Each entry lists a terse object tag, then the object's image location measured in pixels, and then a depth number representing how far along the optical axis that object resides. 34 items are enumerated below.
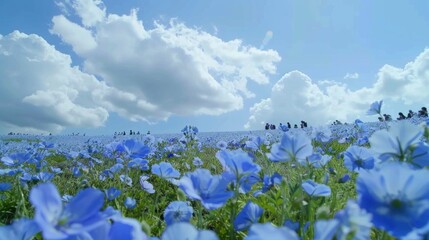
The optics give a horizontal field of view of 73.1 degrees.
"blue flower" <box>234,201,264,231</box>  0.25
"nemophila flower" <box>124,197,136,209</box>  0.35
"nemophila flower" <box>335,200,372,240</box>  0.11
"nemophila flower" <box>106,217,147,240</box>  0.13
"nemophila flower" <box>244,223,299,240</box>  0.10
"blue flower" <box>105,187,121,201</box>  0.37
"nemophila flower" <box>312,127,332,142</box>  0.41
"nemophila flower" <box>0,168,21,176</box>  0.48
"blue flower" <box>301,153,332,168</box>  0.30
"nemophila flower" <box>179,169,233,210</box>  0.19
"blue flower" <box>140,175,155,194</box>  0.45
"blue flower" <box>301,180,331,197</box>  0.23
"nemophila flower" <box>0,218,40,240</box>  0.14
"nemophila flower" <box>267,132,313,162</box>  0.22
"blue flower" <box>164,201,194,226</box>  0.24
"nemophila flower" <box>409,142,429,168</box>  0.19
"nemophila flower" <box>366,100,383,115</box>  0.41
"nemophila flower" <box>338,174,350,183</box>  0.31
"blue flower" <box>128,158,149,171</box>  0.37
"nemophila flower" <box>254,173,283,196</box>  0.29
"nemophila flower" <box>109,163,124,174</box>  0.48
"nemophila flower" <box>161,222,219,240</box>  0.13
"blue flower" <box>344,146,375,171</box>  0.24
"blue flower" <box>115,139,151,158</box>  0.35
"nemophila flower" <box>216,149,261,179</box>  0.20
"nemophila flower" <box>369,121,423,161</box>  0.17
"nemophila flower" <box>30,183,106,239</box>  0.12
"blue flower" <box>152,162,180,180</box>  0.33
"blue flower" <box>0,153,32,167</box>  0.47
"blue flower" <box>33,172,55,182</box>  0.47
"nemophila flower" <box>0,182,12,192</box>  0.45
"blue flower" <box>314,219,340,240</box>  0.11
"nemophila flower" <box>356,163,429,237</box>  0.12
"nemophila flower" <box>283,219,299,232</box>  0.22
